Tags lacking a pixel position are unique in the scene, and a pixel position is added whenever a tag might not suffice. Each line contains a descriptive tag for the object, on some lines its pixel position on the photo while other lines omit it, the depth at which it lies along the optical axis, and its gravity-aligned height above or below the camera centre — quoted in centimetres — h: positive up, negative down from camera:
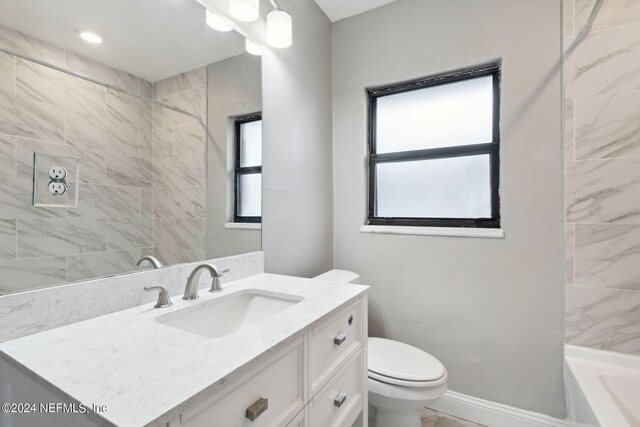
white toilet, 132 -75
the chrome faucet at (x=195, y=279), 105 -22
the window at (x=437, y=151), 175 +43
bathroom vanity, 51 -30
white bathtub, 106 -69
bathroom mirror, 76 +25
